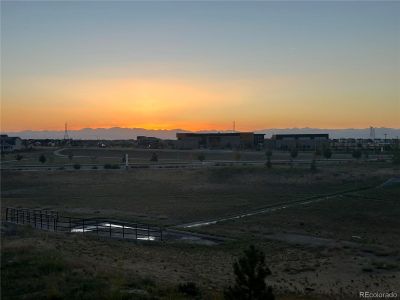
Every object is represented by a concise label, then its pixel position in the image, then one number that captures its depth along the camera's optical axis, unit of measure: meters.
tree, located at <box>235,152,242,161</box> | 92.44
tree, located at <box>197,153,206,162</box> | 90.51
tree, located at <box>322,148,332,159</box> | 88.50
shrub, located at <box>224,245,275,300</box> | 11.95
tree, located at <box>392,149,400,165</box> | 72.38
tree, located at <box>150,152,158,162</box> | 94.25
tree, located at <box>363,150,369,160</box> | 88.57
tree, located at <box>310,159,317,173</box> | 65.82
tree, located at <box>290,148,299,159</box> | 90.00
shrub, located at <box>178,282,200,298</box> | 17.61
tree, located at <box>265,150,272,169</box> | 69.10
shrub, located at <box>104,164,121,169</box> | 76.88
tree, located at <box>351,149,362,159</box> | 87.81
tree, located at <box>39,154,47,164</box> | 88.19
